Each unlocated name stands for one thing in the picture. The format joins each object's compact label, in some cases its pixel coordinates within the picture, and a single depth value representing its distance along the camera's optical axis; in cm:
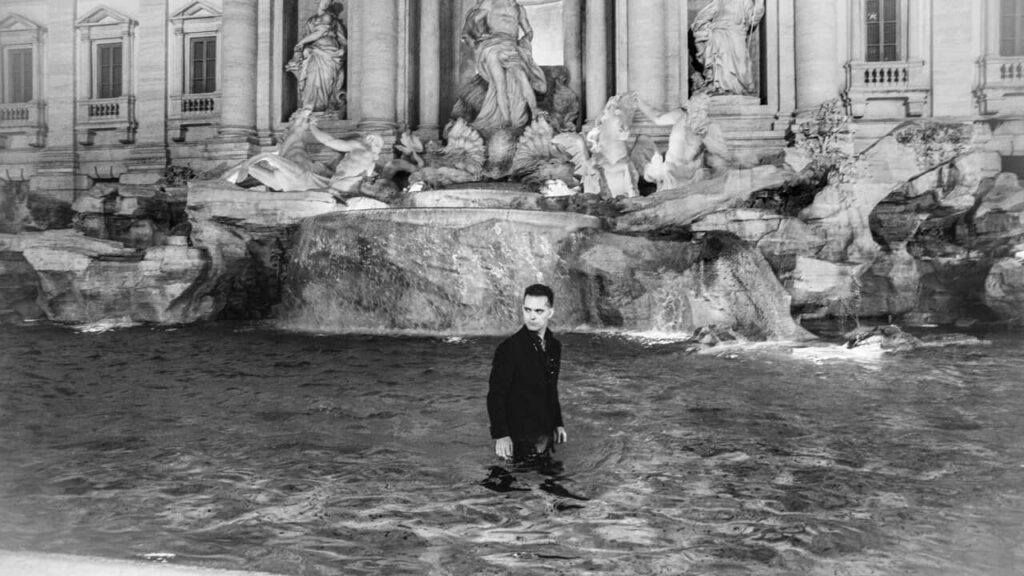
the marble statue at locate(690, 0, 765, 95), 1470
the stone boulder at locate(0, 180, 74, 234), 1680
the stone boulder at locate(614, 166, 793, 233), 983
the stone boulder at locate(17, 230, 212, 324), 1059
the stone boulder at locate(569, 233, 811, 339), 851
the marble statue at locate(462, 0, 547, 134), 1480
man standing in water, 339
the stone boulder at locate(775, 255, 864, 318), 916
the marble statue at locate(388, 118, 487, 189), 1359
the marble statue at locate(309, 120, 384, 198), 1294
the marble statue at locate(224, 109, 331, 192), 1234
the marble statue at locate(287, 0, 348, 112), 1655
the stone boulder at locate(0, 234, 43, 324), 1134
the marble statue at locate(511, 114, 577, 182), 1312
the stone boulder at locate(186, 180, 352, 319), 1115
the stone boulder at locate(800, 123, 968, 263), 959
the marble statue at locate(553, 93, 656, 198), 1222
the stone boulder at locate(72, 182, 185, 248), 1415
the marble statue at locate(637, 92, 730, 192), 1182
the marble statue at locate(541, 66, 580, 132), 1512
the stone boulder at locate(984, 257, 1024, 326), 973
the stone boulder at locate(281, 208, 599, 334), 921
